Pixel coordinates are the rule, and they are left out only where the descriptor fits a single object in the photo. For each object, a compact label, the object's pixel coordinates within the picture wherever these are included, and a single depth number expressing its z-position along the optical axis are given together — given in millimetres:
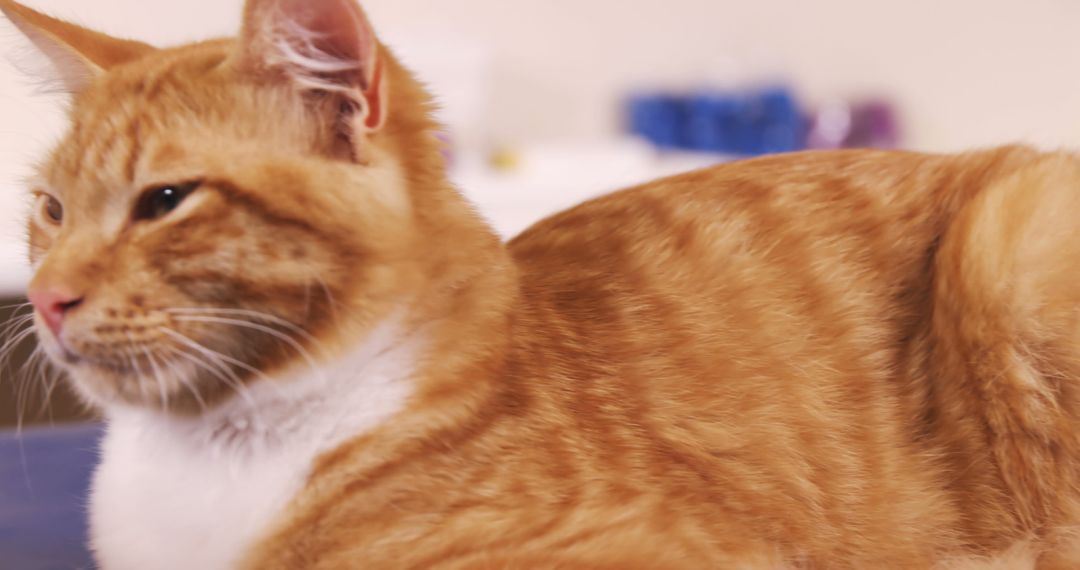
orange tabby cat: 803
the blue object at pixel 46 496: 1087
